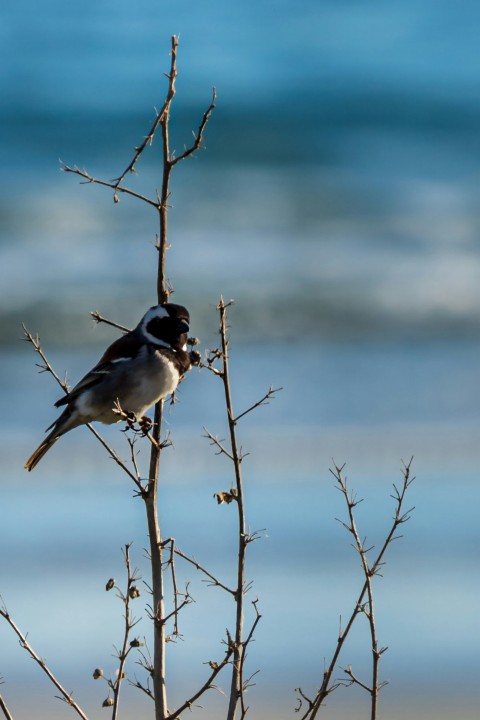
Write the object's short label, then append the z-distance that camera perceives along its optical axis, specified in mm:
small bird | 9875
